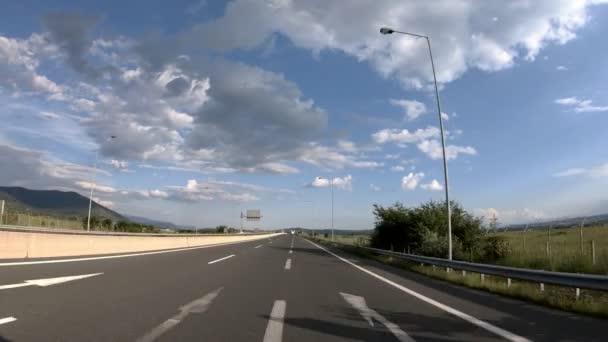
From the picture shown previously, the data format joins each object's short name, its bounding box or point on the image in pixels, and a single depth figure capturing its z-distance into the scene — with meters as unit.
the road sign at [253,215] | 113.56
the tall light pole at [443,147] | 17.81
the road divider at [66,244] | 13.77
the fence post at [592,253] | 15.08
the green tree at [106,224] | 64.75
